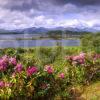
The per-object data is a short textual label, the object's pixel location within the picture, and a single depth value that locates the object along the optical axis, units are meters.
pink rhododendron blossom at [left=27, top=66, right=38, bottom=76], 1.95
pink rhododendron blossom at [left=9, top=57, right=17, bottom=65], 2.11
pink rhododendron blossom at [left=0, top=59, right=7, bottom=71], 2.06
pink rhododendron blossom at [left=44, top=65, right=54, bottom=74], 2.09
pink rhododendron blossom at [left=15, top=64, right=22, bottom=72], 1.99
